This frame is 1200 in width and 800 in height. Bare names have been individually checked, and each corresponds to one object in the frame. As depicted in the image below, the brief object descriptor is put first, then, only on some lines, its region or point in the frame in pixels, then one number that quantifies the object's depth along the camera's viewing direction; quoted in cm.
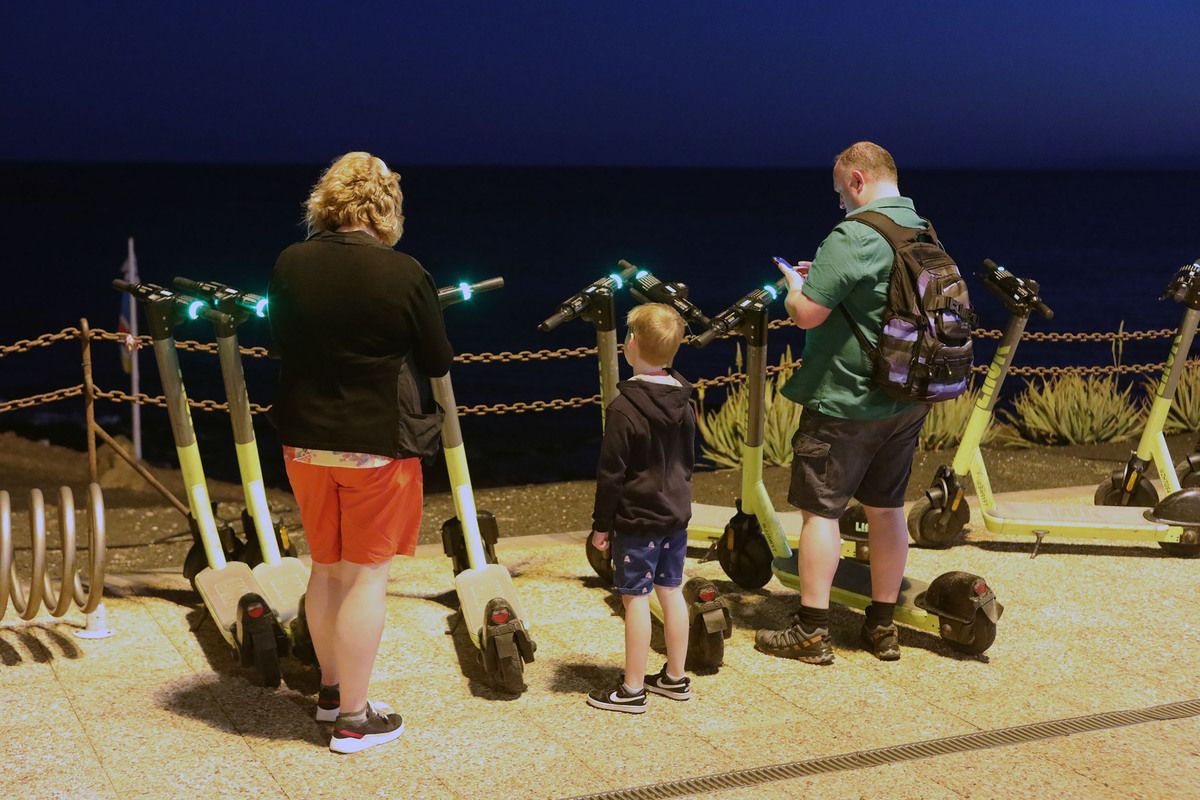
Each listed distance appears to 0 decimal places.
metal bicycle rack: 531
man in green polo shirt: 524
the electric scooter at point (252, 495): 556
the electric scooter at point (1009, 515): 719
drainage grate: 448
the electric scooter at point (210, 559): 529
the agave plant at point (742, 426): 1080
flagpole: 1228
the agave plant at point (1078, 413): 1202
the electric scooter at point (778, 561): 564
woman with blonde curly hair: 438
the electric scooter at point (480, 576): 521
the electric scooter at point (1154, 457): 765
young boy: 487
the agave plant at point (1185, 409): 1230
